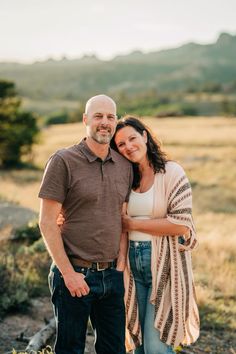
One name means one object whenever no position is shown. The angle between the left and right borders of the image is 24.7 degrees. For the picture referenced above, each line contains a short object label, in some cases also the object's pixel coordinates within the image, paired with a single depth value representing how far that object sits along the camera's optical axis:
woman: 4.23
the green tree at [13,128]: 33.62
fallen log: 5.32
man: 3.76
